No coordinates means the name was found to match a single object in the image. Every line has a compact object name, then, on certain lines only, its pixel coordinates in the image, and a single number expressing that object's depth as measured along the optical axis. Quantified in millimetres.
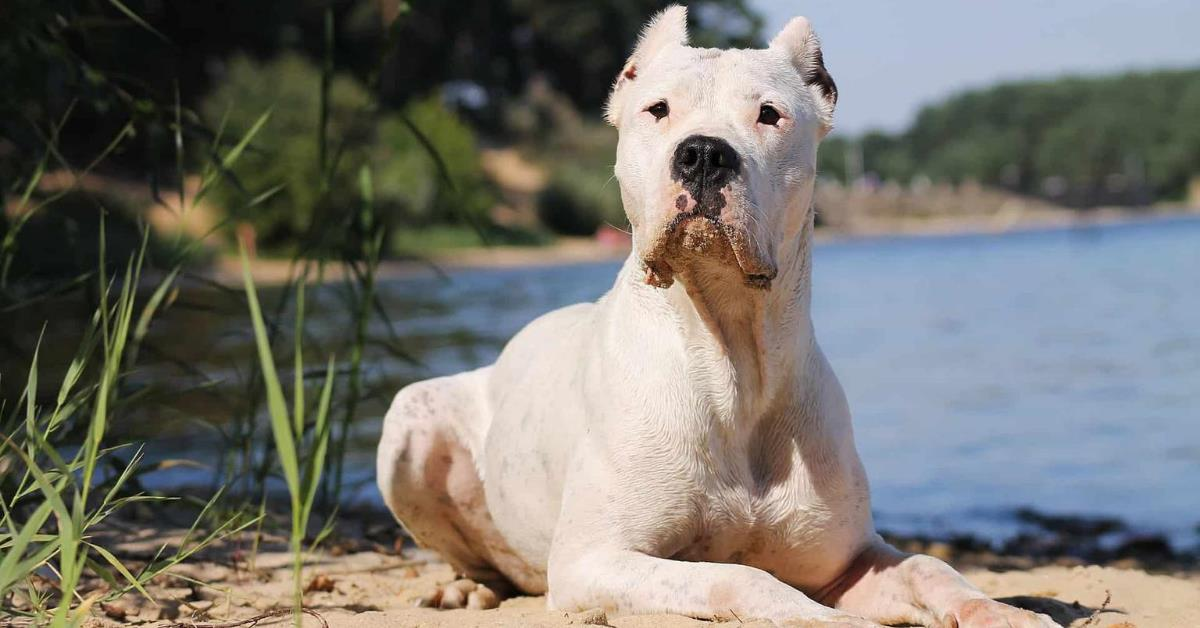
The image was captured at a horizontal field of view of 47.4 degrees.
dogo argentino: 3348
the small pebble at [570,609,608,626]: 3406
